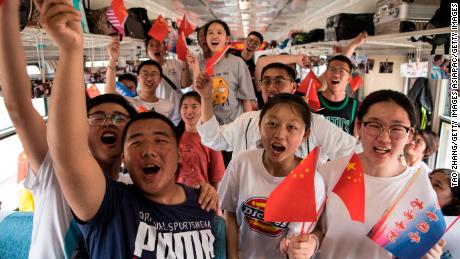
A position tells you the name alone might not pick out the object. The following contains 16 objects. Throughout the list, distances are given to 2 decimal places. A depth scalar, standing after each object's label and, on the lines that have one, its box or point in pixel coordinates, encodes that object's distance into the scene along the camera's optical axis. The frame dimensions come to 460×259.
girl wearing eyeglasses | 1.46
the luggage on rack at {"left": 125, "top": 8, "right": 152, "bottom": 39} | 4.17
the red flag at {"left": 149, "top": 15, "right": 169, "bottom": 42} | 3.83
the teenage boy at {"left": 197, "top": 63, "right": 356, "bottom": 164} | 2.21
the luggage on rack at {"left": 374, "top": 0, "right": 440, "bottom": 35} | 3.34
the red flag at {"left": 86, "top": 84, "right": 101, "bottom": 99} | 3.38
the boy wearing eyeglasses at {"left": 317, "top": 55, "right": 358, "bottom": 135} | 2.86
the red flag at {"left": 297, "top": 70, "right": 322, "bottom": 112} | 2.70
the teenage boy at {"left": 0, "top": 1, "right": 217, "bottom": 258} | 1.11
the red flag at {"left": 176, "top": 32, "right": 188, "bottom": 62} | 3.83
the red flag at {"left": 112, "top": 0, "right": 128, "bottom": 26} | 3.17
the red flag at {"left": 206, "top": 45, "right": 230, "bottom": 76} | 2.52
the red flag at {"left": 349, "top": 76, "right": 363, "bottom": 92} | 4.59
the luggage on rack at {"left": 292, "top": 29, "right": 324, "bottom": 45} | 6.59
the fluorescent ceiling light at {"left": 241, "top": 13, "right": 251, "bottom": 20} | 10.04
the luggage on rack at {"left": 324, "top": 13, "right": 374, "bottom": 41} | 4.60
